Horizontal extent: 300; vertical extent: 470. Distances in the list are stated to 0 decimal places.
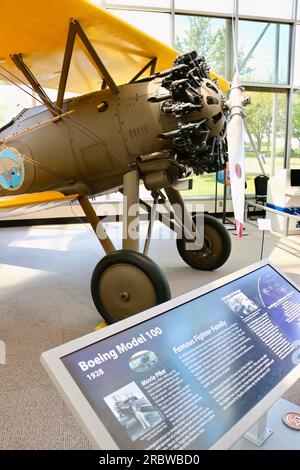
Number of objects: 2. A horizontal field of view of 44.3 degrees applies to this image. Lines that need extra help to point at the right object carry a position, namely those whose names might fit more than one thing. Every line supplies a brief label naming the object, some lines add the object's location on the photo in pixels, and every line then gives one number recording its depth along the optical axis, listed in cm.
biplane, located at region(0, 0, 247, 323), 272
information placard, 100
